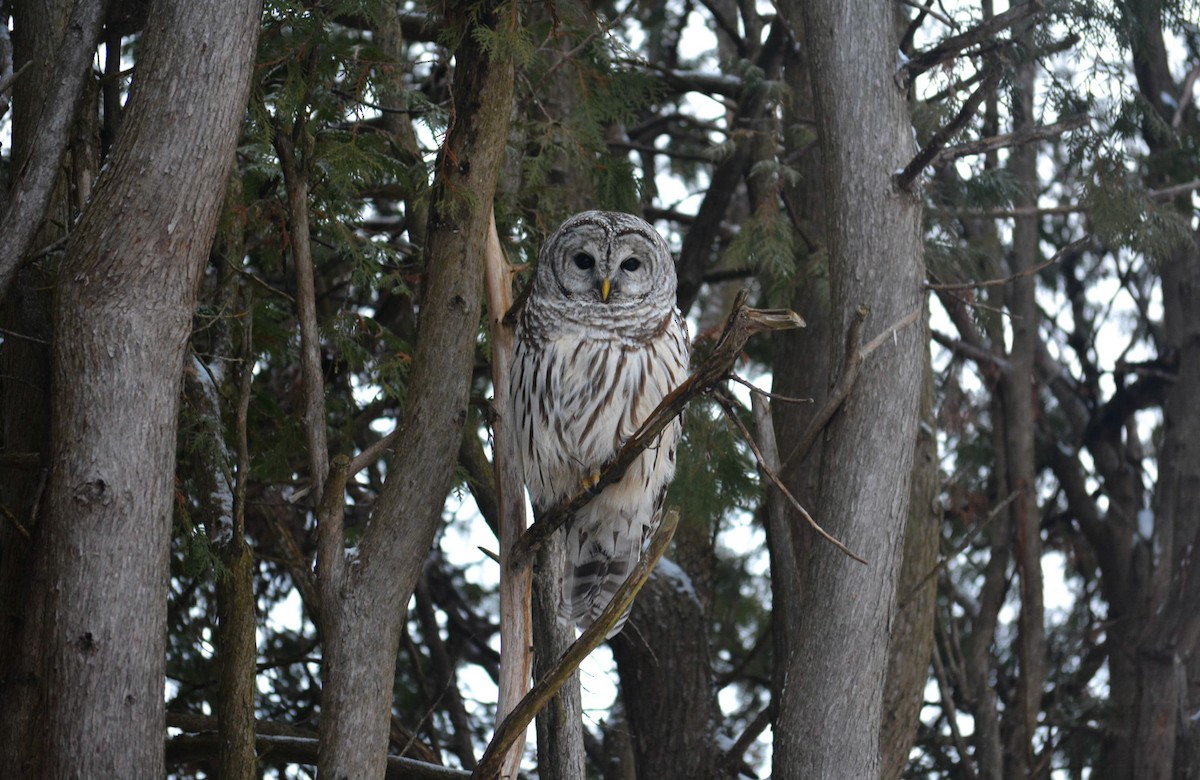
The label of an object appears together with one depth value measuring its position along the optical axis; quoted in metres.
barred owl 8.37
